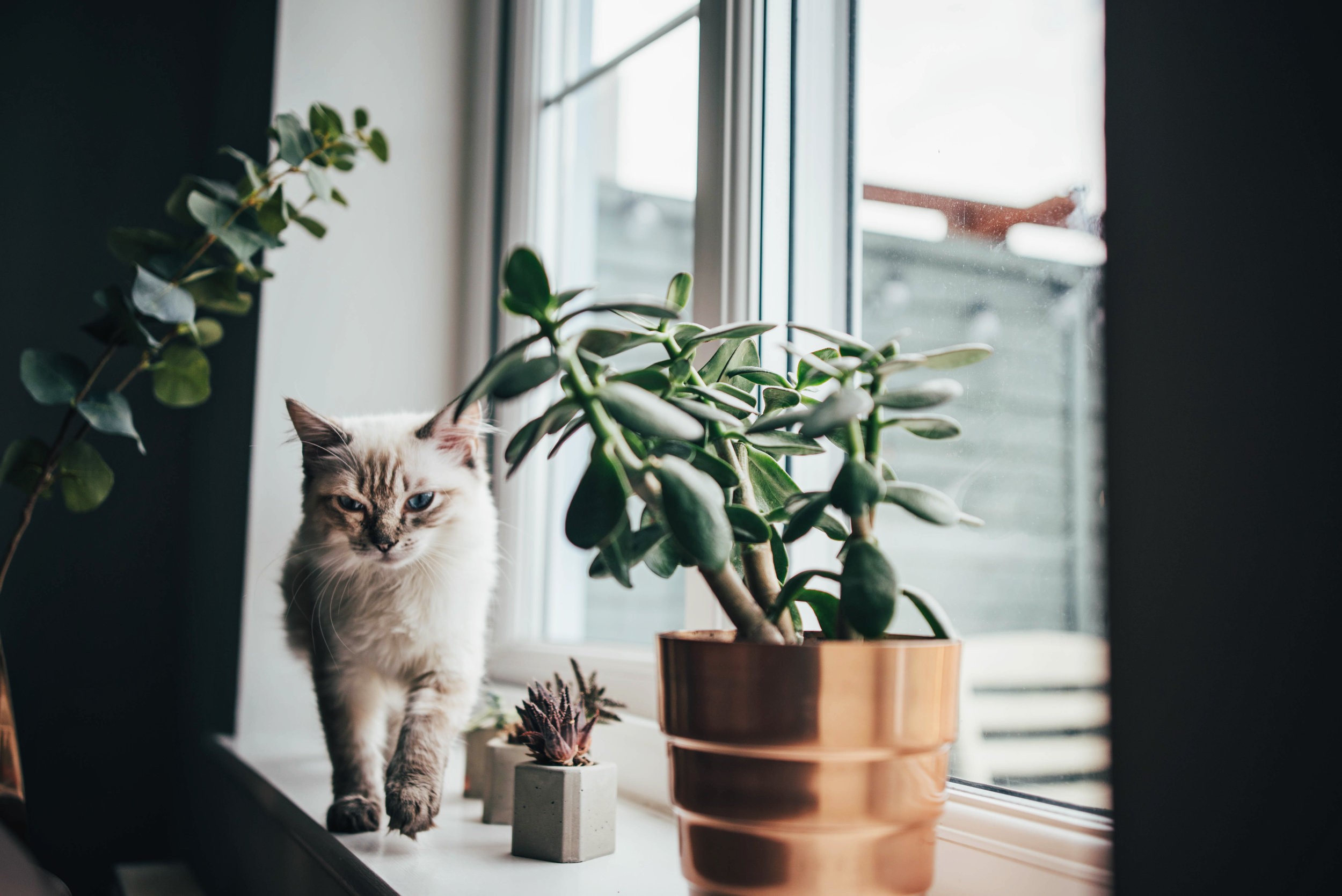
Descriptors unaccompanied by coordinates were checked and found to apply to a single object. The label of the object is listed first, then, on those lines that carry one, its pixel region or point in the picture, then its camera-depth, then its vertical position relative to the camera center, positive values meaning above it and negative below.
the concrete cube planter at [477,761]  0.98 -0.27
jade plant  0.45 +0.05
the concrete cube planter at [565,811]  0.74 -0.24
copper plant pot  0.44 -0.12
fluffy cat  0.84 -0.05
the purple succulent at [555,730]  0.74 -0.17
